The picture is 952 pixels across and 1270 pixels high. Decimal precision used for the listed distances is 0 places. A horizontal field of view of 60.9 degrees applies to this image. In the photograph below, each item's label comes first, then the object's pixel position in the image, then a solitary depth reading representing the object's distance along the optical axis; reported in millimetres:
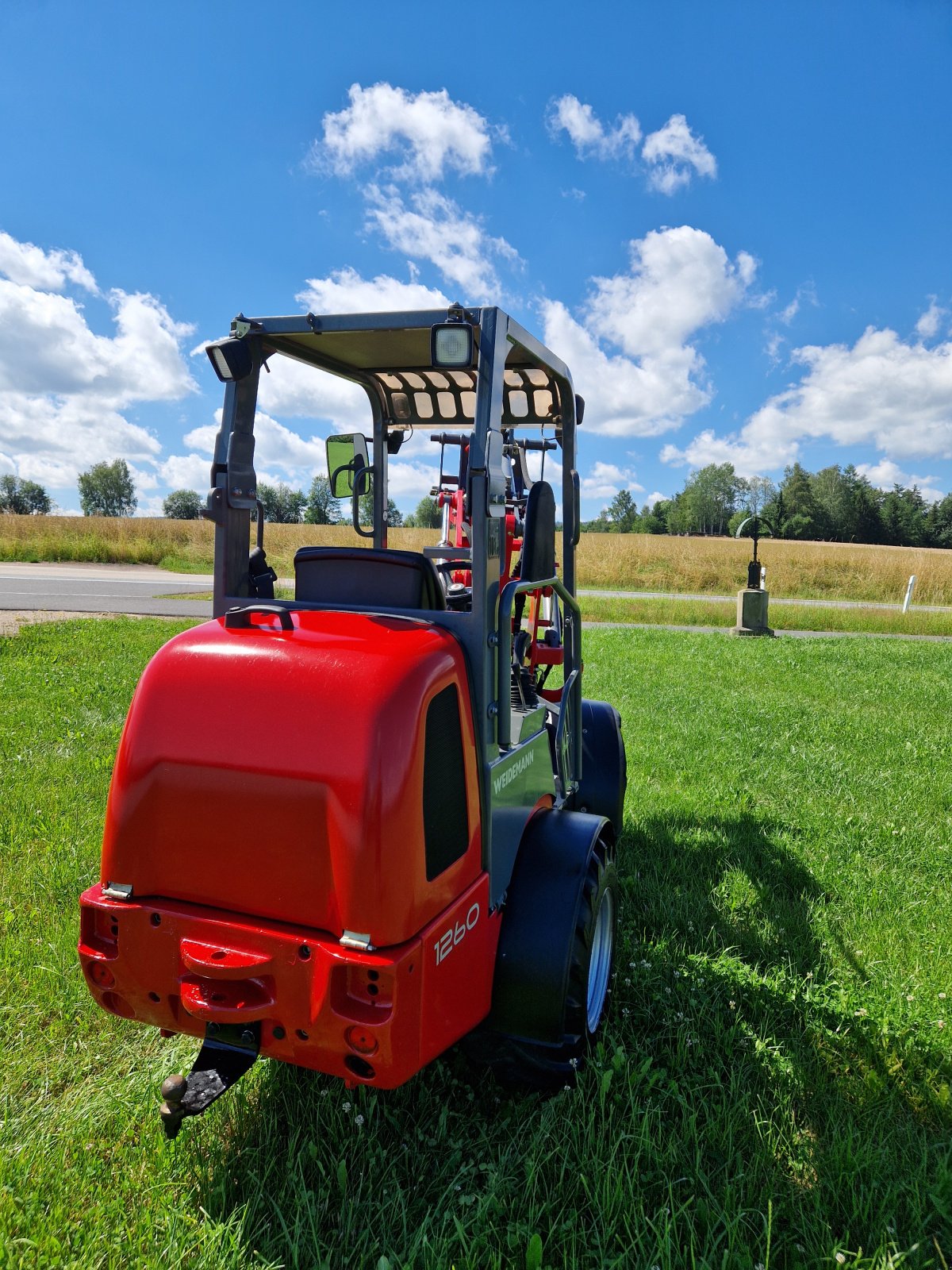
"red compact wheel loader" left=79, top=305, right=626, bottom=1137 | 1931
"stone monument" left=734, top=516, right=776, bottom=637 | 13758
